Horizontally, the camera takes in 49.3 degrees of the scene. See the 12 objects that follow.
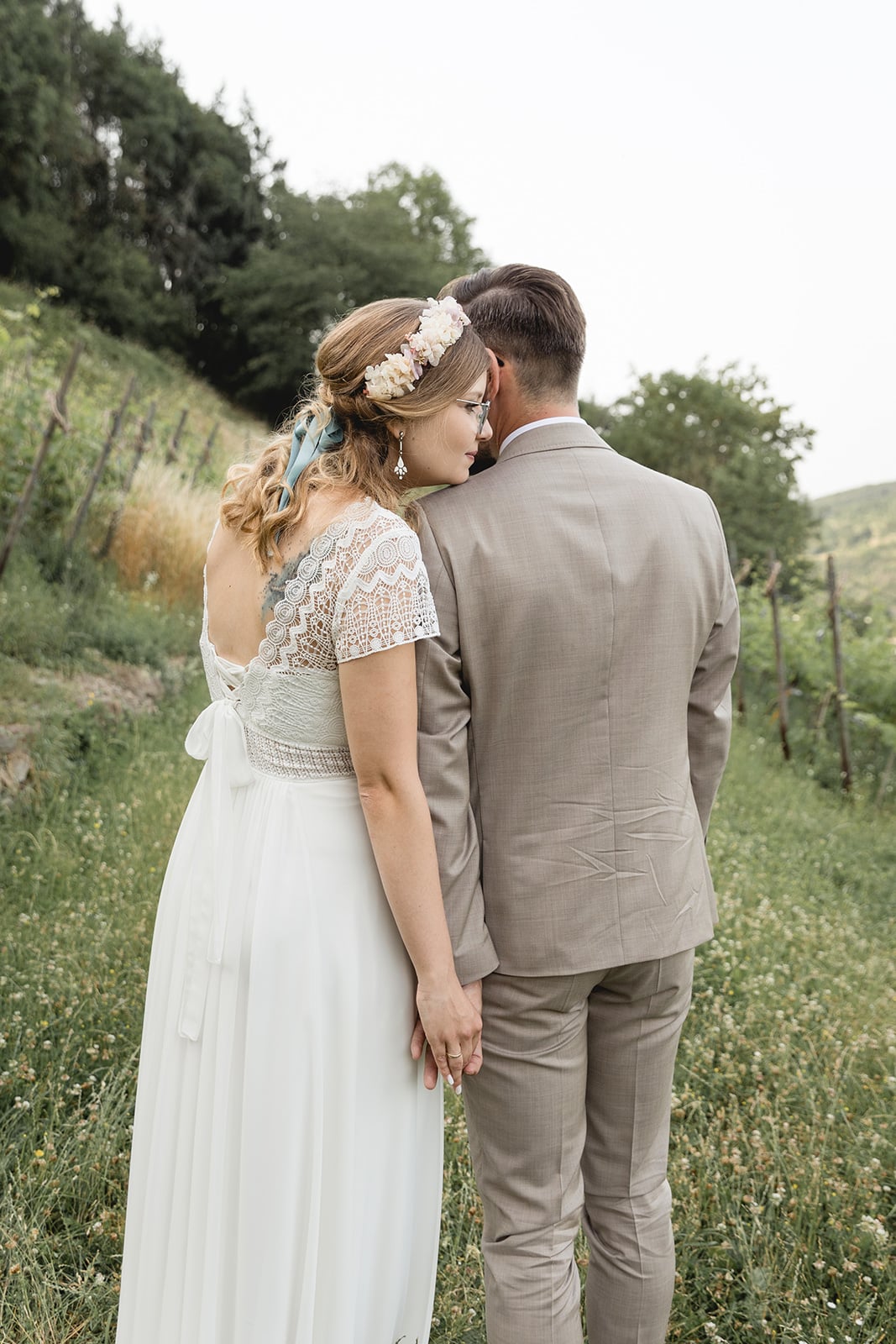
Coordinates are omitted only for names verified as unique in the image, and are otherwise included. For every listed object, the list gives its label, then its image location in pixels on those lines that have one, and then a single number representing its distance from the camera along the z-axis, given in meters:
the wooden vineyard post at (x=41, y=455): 6.32
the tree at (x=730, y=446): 24.58
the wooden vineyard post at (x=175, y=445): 10.21
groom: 1.85
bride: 1.80
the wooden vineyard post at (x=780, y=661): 8.73
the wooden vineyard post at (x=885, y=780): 8.06
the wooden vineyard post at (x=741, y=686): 9.80
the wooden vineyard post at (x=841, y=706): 8.34
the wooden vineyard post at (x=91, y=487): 7.36
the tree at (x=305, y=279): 30.91
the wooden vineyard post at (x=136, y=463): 7.79
